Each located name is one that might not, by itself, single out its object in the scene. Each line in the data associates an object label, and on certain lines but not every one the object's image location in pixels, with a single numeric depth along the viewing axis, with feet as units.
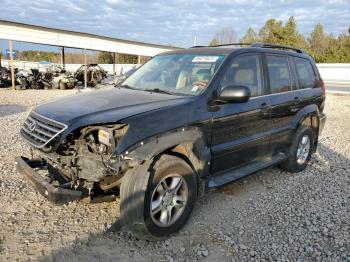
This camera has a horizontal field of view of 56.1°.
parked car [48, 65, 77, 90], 68.23
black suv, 10.27
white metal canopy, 65.16
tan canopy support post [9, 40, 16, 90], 59.57
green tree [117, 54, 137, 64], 155.43
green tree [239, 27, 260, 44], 157.74
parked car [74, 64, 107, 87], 73.52
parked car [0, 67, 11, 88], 68.18
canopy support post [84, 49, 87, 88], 68.66
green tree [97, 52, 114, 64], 163.43
